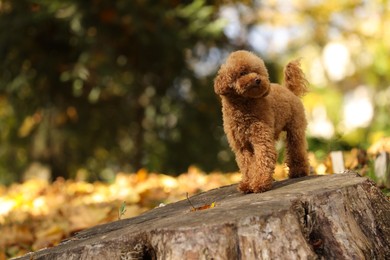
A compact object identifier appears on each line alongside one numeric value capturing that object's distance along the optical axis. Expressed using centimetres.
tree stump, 479
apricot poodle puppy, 593
